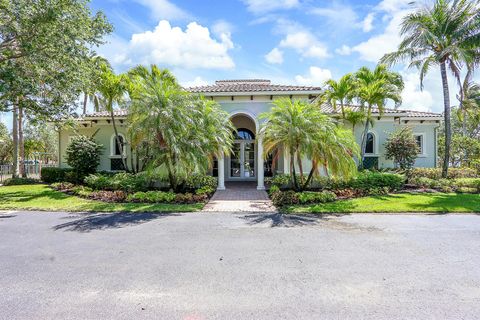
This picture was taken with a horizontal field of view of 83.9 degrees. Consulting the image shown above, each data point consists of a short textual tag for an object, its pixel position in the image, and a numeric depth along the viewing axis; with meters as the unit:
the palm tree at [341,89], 16.28
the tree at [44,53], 11.91
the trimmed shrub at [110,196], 12.86
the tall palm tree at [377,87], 15.92
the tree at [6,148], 36.25
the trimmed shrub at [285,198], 11.88
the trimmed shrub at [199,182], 14.41
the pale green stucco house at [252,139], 19.66
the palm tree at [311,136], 11.07
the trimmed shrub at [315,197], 11.98
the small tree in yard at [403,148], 17.41
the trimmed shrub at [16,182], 18.77
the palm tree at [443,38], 15.06
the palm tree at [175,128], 11.32
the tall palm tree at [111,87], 15.93
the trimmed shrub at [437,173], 17.61
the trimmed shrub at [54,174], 18.81
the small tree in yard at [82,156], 17.45
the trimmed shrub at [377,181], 14.39
